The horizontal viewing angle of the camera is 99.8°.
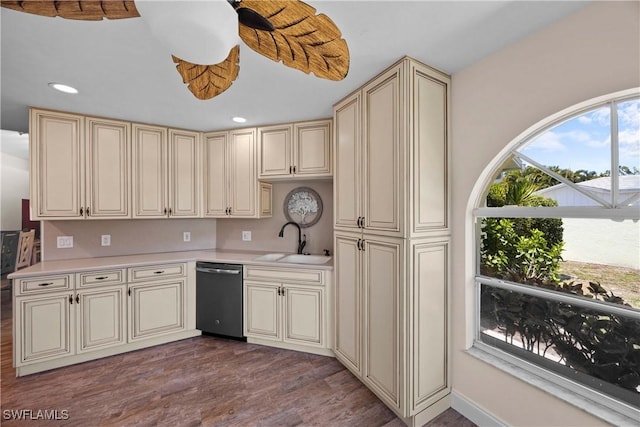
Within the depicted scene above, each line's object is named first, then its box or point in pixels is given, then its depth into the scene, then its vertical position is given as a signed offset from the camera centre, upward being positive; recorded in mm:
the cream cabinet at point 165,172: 2877 +460
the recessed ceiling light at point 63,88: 1984 +953
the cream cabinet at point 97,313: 2213 -911
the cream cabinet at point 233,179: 3047 +400
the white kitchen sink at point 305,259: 2850 -508
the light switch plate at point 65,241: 2768 -286
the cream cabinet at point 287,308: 2520 -930
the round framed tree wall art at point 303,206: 3137 +76
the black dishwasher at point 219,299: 2766 -893
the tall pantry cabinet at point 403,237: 1697 -168
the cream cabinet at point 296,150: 2713 +659
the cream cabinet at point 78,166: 2430 +457
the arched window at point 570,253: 1232 -234
